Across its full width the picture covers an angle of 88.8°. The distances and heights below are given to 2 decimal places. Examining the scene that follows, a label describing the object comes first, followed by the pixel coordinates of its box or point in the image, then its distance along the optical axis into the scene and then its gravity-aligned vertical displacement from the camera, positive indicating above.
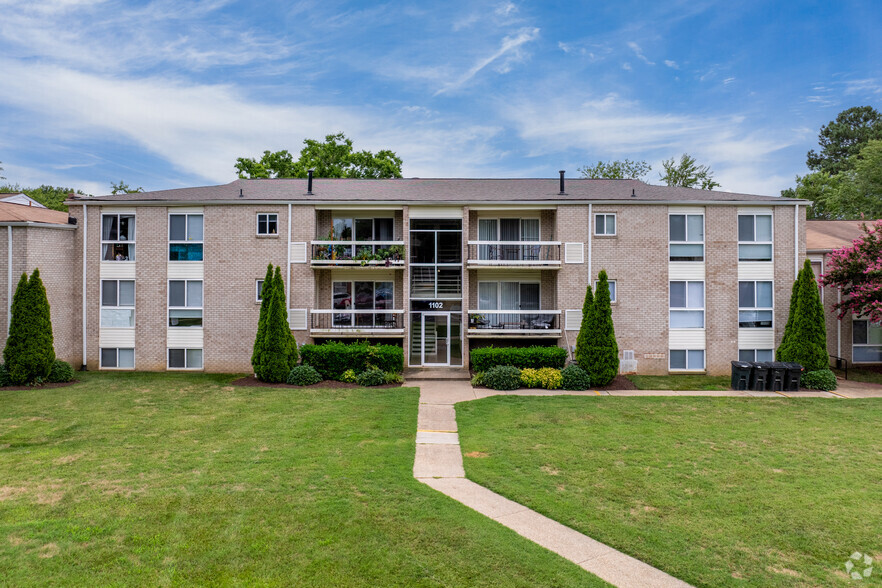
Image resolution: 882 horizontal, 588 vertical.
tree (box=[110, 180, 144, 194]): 37.90 +9.03
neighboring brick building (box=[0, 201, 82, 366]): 15.56 +1.15
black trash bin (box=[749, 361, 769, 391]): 14.95 -2.64
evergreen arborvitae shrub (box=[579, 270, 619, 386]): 15.04 -1.57
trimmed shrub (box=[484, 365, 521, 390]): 14.82 -2.71
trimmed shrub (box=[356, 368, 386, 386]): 14.98 -2.75
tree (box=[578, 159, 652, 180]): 38.41 +10.94
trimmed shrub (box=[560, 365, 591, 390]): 14.82 -2.73
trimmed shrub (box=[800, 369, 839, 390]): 14.77 -2.71
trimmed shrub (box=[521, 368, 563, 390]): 14.89 -2.74
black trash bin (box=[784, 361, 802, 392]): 14.83 -2.62
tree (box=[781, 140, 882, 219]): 31.22 +8.16
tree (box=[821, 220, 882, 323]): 15.62 +0.83
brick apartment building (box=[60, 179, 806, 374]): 17.05 +1.07
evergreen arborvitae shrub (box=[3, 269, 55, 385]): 14.25 -1.38
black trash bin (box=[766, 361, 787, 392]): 14.88 -2.60
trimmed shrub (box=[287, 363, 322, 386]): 15.00 -2.71
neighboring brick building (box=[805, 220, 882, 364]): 18.09 -1.38
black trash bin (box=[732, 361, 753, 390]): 15.04 -2.63
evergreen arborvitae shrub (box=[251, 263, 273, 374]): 15.32 -0.90
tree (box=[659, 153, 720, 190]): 36.16 +9.85
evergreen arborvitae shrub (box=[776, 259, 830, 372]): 15.42 -1.16
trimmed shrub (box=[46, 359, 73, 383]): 14.85 -2.61
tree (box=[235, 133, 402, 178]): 32.44 +9.73
